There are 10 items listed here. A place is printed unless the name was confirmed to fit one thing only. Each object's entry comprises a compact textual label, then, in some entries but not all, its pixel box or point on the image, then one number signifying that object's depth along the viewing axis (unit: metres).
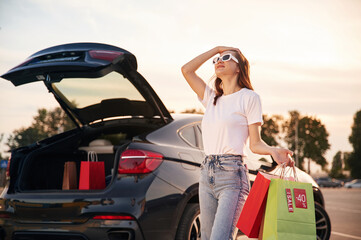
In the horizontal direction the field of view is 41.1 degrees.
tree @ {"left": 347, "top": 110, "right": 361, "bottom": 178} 87.31
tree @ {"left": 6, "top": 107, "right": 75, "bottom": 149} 45.87
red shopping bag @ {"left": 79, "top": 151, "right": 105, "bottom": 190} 4.63
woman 3.04
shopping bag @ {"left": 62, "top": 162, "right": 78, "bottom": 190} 4.91
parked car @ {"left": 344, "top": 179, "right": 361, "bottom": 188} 74.50
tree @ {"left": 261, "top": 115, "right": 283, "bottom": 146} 75.43
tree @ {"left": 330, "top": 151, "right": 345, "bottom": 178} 129.16
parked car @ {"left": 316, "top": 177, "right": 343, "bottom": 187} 76.88
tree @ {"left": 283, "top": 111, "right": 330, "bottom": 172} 82.06
